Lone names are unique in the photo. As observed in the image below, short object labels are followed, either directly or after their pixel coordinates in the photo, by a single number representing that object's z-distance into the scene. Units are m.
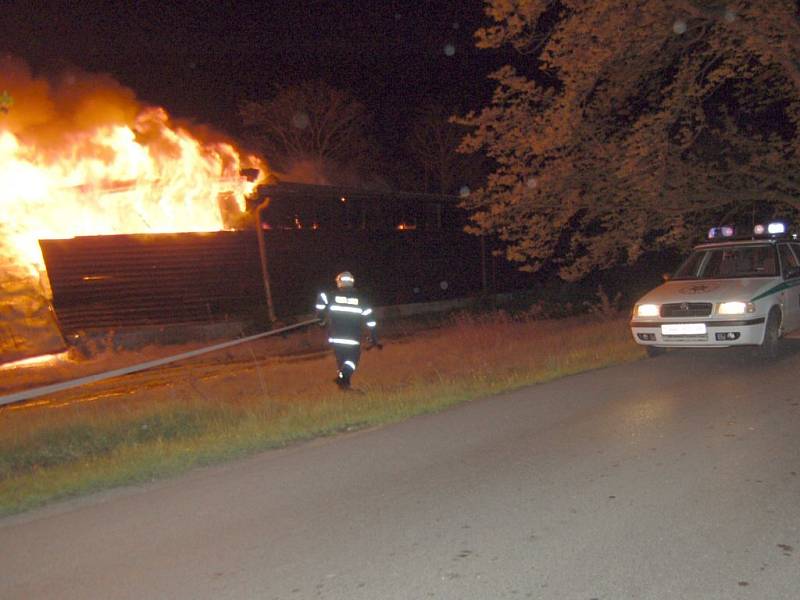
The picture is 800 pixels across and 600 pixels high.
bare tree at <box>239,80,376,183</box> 34.62
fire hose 6.31
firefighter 8.59
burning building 18.78
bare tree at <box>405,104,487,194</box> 42.22
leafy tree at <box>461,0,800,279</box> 10.82
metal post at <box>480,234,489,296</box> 28.02
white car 8.90
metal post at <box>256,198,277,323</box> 19.83
